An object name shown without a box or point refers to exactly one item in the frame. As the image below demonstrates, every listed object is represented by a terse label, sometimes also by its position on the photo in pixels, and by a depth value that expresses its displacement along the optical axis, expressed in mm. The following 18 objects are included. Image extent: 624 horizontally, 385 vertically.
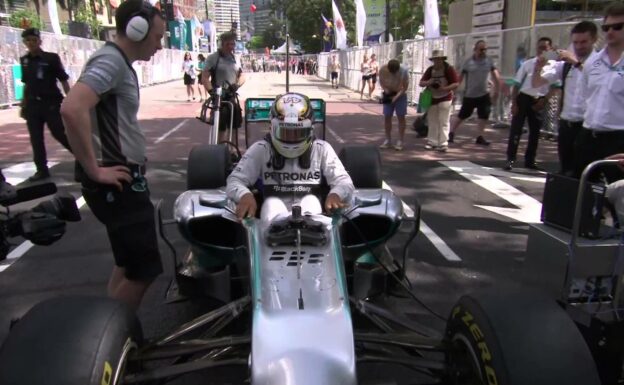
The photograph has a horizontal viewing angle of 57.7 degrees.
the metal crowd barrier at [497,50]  11750
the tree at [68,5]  53031
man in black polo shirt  7004
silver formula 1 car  1965
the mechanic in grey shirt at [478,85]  10305
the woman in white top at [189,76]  20164
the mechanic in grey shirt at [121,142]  2525
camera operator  7906
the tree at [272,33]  98706
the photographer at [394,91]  9930
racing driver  3430
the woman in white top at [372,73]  21703
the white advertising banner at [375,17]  26312
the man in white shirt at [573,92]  4992
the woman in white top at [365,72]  21966
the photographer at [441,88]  9727
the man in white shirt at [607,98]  3828
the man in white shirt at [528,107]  7938
